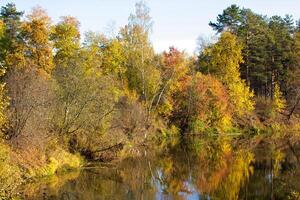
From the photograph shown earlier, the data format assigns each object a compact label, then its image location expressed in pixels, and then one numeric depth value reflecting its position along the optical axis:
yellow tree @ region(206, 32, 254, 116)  69.19
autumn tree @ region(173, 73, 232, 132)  64.56
